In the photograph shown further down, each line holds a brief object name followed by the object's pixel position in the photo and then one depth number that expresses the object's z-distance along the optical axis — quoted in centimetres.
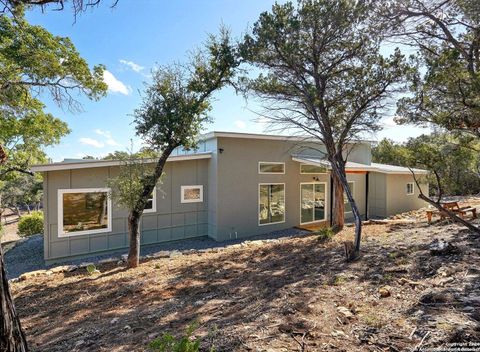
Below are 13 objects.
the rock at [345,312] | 348
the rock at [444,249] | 574
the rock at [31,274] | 758
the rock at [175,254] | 908
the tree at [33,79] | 825
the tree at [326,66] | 746
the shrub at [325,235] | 916
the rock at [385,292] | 412
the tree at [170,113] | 745
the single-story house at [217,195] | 938
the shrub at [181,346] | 237
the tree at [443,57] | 616
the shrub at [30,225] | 1476
